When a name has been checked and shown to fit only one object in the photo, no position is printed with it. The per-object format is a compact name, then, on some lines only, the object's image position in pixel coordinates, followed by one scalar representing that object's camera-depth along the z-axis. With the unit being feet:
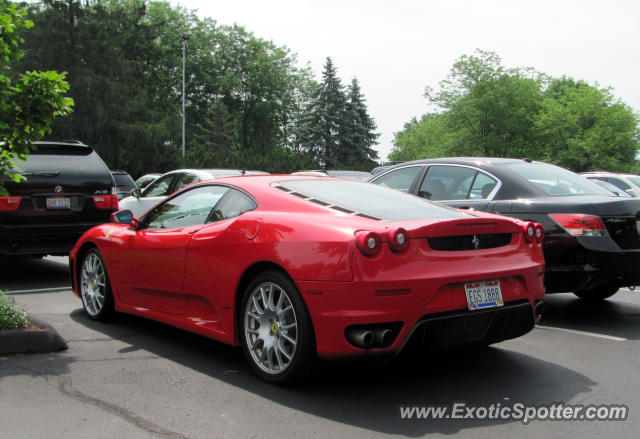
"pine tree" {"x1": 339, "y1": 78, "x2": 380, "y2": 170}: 212.43
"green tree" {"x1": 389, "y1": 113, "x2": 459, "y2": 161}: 170.40
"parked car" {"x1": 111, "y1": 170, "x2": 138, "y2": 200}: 68.47
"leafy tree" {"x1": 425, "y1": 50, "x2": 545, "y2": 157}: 159.22
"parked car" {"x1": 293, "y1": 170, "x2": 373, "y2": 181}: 54.66
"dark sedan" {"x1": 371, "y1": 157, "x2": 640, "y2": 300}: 19.52
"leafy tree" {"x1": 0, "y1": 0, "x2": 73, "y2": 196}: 17.61
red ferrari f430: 12.39
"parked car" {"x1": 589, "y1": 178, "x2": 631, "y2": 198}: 41.04
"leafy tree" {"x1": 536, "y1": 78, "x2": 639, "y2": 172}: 154.81
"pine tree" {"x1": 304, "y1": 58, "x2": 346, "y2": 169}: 212.43
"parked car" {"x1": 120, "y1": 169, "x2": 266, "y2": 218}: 36.08
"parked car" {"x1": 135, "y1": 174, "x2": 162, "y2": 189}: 69.67
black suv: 27.17
